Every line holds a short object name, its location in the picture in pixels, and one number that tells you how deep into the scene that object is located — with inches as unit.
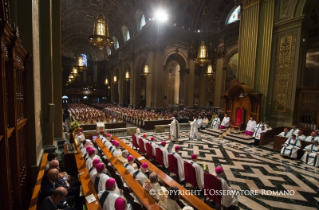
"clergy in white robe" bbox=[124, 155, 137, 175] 155.0
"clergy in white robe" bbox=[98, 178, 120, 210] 104.2
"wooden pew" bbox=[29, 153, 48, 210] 100.2
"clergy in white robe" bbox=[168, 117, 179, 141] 362.0
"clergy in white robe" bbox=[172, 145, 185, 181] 188.5
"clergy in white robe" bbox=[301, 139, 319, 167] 245.6
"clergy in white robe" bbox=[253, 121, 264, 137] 351.2
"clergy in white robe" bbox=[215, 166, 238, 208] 135.9
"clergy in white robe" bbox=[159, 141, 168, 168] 218.3
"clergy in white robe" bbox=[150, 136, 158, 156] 242.1
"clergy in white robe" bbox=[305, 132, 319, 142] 270.7
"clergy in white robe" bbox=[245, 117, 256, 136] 393.1
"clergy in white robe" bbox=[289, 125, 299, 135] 310.0
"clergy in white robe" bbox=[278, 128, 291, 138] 306.3
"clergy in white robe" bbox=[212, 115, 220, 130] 482.9
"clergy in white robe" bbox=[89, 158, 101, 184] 142.2
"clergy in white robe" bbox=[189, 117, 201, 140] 393.1
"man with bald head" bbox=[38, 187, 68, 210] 90.0
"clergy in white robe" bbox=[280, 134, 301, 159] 269.1
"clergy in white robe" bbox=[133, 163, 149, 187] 140.0
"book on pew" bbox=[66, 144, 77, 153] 207.6
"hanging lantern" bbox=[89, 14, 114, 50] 244.8
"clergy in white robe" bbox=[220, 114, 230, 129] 470.3
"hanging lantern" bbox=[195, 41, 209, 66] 374.6
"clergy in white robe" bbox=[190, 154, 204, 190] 165.9
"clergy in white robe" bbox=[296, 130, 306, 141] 282.5
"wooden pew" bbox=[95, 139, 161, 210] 107.9
